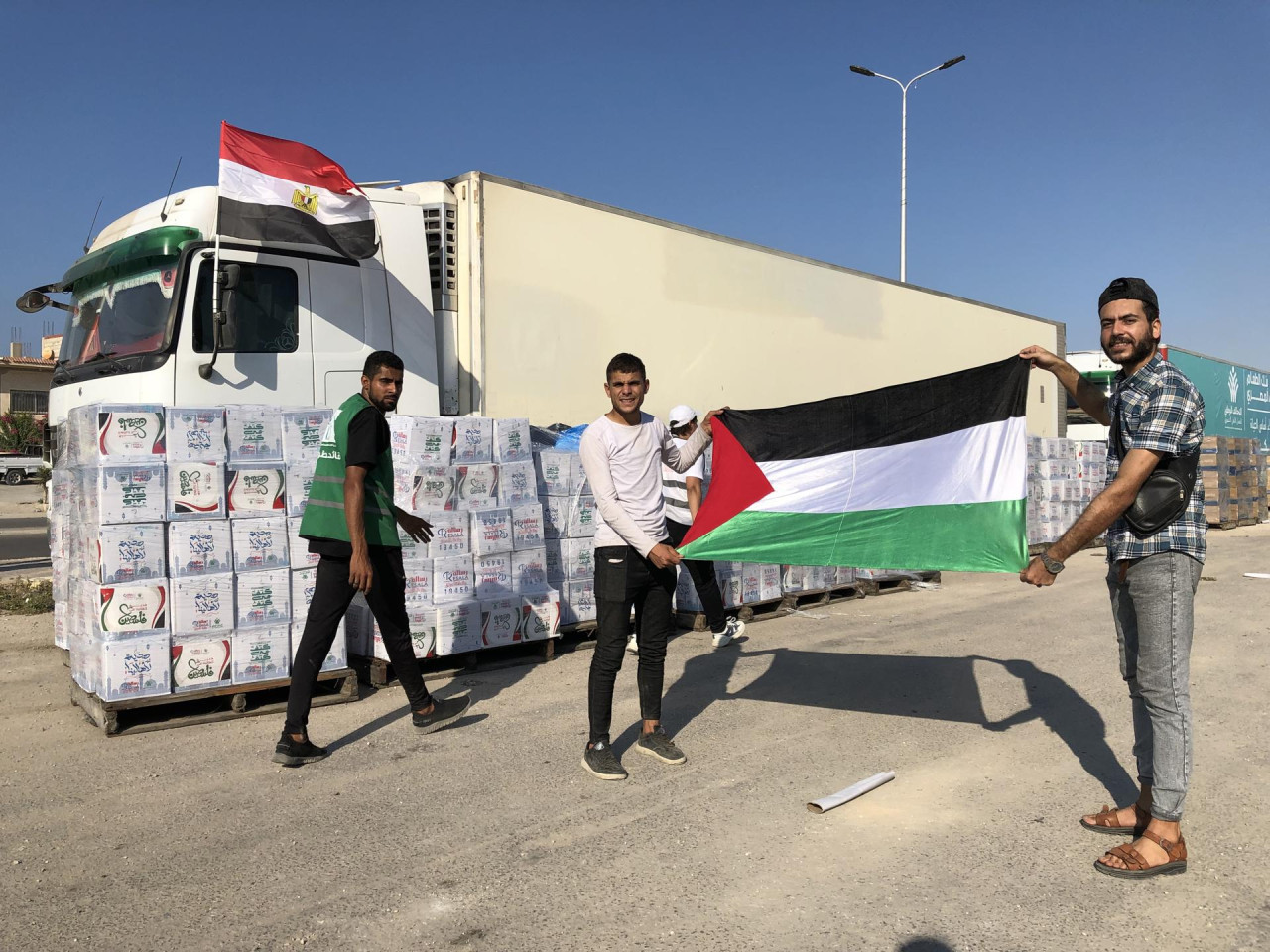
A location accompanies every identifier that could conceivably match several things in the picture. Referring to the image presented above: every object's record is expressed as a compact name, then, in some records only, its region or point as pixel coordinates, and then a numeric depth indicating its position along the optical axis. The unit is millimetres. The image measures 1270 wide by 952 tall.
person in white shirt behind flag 7824
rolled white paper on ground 4191
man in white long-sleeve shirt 4684
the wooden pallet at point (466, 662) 6488
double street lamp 24641
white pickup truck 39000
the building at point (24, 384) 47062
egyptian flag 7496
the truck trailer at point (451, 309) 7469
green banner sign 23078
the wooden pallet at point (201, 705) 5441
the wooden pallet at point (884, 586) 10586
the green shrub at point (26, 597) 9633
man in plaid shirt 3539
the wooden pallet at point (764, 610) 9062
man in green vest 4930
